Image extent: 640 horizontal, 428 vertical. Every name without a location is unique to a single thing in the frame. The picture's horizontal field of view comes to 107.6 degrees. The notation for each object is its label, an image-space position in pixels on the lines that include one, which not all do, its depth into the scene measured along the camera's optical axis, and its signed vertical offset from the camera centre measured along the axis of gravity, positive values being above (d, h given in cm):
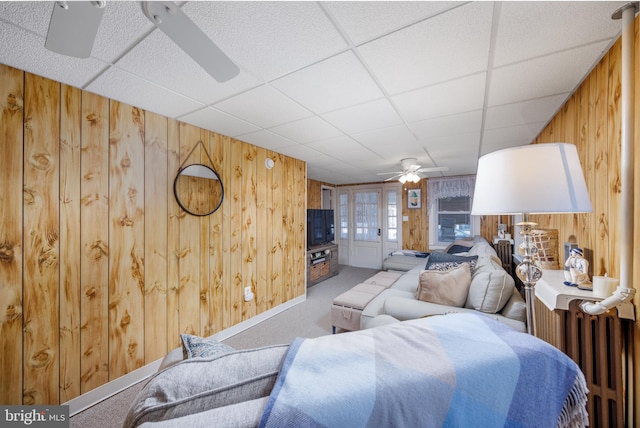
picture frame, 553 +39
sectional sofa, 182 -72
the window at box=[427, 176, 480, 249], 508 +8
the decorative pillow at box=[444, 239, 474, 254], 416 -58
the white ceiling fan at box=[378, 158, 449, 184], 358 +70
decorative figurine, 123 -30
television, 471 -24
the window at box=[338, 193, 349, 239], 640 +1
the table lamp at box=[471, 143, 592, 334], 95 +14
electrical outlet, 289 -97
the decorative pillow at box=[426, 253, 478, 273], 267 -57
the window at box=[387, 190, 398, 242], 584 -3
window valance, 498 +59
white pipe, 103 +21
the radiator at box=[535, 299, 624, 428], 107 -67
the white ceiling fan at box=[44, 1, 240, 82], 79 +69
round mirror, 228 +28
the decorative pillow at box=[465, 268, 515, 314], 182 -61
